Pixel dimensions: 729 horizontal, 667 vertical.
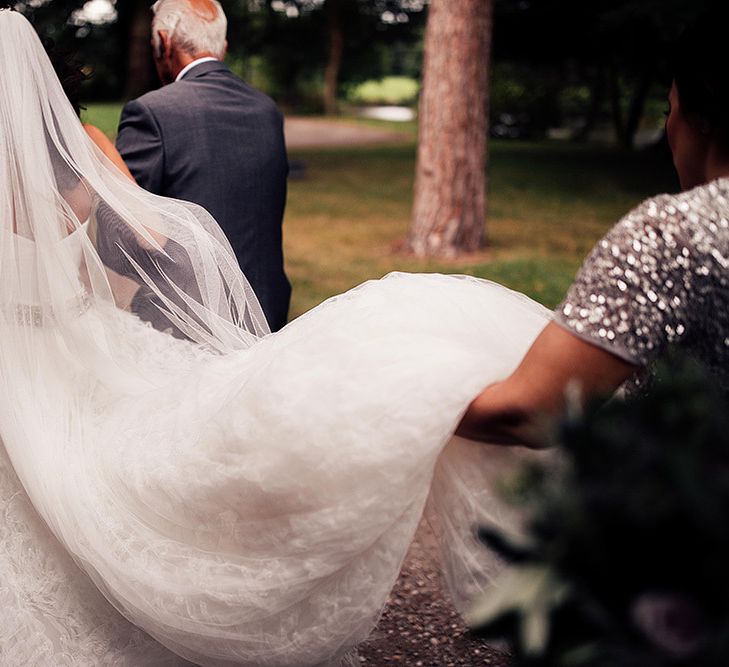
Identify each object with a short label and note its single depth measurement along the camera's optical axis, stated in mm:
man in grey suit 3672
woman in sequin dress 1723
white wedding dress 2180
